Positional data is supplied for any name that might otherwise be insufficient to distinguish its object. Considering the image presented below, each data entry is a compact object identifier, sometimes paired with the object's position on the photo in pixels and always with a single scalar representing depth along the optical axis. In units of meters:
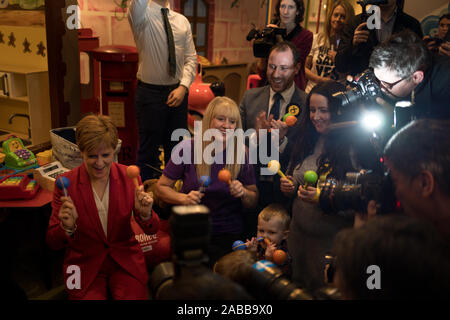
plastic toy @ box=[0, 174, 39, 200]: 2.16
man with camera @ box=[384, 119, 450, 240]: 1.08
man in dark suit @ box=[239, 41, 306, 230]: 2.56
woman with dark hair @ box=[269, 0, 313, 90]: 3.19
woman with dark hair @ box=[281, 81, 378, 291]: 1.90
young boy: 2.19
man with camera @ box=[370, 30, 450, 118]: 1.87
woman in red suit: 1.81
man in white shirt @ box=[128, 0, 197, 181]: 3.10
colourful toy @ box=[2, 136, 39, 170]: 2.51
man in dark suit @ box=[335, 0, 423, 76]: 2.54
